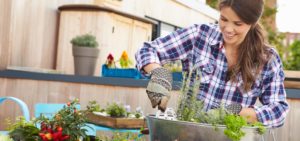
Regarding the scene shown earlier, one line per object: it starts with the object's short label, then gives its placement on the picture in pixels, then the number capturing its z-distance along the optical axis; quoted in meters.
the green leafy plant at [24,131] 1.21
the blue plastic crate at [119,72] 3.88
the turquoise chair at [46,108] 2.73
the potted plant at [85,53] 4.36
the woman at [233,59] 1.25
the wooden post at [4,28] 4.04
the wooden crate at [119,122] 3.15
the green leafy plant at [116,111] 3.23
